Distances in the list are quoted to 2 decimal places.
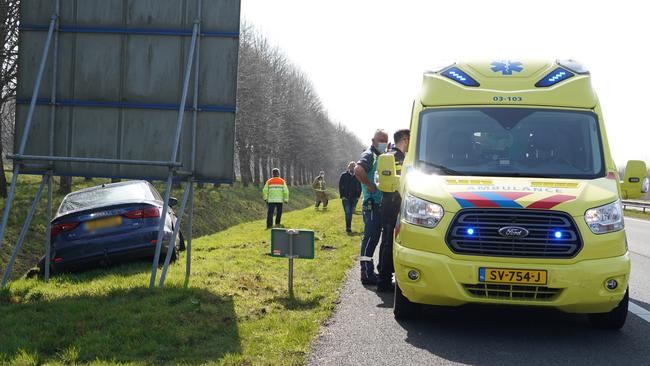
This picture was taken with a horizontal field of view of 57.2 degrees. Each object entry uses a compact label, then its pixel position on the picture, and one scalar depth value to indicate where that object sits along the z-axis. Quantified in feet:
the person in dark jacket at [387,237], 24.40
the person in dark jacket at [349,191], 55.57
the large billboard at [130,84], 25.66
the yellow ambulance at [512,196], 17.16
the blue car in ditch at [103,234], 28.30
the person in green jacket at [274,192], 57.77
